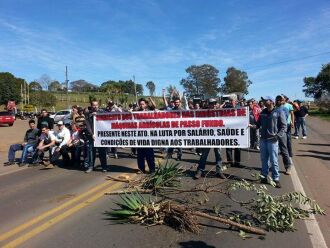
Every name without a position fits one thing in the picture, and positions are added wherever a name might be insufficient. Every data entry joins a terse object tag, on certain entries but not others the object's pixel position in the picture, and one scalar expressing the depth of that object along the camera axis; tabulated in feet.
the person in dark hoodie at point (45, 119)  45.22
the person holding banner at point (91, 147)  35.22
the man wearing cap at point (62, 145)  39.32
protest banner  31.19
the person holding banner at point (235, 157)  36.77
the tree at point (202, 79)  283.59
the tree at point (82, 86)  500.82
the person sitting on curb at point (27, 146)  41.37
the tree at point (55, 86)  447.51
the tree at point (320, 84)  240.03
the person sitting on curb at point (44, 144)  40.55
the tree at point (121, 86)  378.53
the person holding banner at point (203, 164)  30.73
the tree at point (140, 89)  480.85
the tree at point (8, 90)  317.22
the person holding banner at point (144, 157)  32.63
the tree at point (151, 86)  463.01
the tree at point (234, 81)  273.54
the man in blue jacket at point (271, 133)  28.30
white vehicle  147.74
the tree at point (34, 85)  423.64
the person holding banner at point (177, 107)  36.42
